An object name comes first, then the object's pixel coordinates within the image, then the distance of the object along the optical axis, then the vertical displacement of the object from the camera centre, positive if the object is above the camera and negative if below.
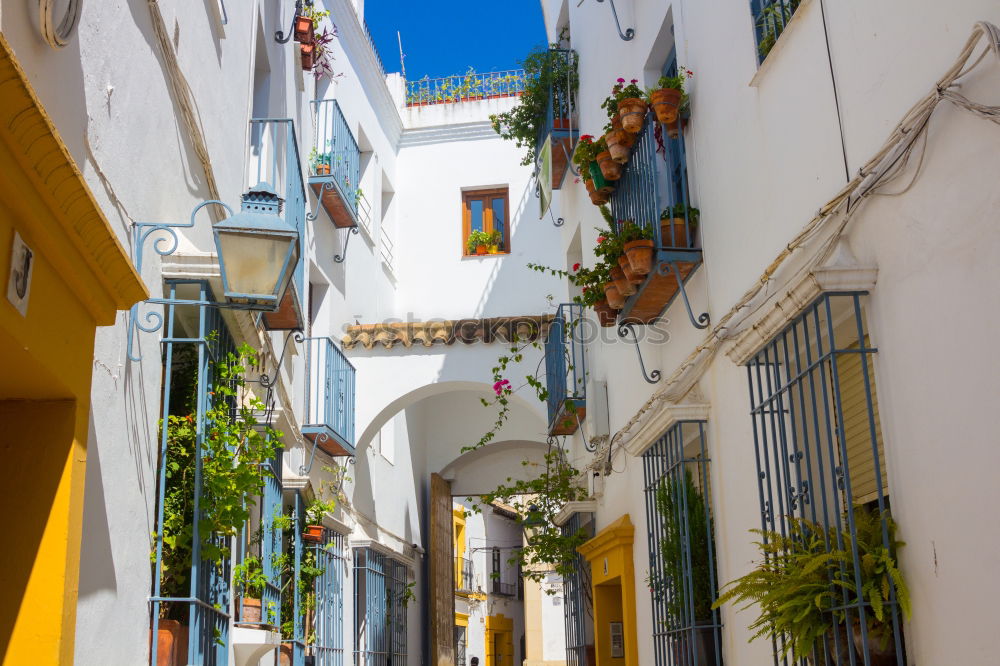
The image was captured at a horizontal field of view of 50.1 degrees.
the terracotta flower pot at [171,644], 5.21 +0.02
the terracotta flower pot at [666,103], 6.96 +3.32
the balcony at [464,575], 30.84 +1.79
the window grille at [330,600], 11.58 +0.45
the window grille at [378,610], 13.71 +0.39
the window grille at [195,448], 5.37 +0.97
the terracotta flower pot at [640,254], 6.70 +2.28
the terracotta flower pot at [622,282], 7.17 +2.27
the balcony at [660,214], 6.77 +2.63
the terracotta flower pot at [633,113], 7.19 +3.36
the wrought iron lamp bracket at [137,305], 4.92 +1.59
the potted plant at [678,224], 6.84 +2.52
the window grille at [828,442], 4.08 +0.80
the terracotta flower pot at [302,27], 10.70 +5.94
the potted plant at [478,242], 16.48 +5.85
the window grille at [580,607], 11.04 +0.27
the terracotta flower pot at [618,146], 7.40 +3.27
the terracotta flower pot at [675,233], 6.87 +2.47
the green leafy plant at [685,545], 6.55 +0.51
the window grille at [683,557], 6.46 +0.45
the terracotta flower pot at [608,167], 7.80 +3.28
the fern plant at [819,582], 3.97 +0.16
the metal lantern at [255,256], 5.07 +1.78
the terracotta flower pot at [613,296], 7.43 +2.26
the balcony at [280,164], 9.12 +4.02
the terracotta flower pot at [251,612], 7.50 +0.22
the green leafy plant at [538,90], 12.08 +6.08
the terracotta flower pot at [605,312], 7.98 +2.32
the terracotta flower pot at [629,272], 6.92 +2.24
